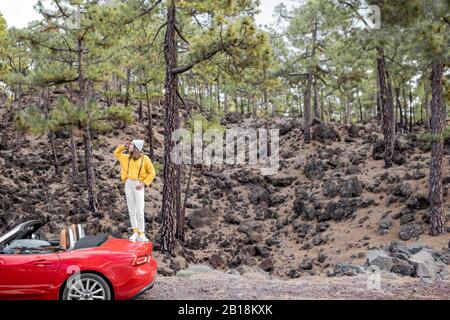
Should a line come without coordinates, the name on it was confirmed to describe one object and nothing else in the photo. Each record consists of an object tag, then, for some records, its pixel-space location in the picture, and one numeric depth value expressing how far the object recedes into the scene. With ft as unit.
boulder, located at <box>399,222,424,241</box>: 44.78
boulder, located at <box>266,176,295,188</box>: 75.41
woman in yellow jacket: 25.60
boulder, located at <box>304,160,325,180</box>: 71.85
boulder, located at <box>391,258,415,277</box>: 29.28
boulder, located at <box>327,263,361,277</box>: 31.11
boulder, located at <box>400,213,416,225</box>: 47.76
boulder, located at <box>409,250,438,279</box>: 29.25
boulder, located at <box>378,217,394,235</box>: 48.53
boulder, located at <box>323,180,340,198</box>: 63.05
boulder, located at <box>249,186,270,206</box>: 71.97
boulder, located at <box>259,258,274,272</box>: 47.80
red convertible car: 17.19
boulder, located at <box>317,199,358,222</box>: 57.16
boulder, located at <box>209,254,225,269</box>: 50.31
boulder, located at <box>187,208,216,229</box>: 62.55
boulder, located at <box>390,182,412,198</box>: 52.90
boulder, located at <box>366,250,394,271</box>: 31.17
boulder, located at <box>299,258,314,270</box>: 46.11
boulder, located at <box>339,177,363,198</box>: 59.90
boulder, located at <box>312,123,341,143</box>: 84.07
